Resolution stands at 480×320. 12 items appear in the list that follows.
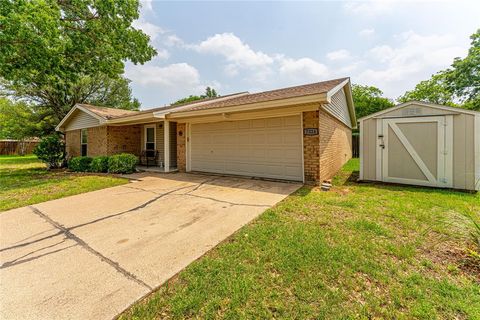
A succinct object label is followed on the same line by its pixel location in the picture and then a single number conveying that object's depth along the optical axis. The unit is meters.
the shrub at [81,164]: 10.45
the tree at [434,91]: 19.50
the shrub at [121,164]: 9.05
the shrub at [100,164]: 9.60
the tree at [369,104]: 20.73
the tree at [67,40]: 6.74
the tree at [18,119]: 19.67
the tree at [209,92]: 37.75
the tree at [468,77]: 15.67
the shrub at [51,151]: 11.52
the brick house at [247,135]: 6.37
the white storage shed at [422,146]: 5.47
